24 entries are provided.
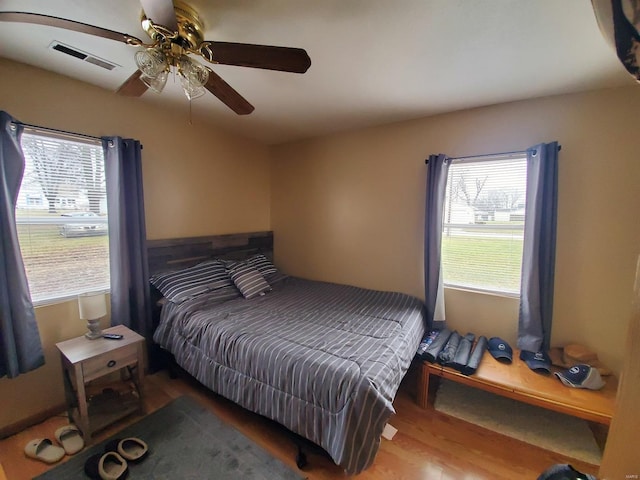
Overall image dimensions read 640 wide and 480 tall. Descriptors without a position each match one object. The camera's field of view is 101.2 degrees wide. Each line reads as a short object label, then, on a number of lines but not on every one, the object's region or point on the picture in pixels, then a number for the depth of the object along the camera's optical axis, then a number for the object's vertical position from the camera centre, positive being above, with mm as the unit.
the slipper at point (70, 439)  1637 -1377
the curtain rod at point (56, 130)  1689 +660
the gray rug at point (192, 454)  1486 -1397
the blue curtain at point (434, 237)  2377 -107
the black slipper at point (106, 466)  1440 -1366
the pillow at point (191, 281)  2289 -518
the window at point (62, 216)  1784 +61
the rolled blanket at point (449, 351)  1978 -991
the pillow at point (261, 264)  3043 -462
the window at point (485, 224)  2219 +13
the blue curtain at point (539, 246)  1988 -158
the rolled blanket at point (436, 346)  2021 -978
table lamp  1782 -587
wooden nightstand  1660 -976
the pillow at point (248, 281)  2615 -572
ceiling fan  1042 +796
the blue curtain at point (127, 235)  2062 -80
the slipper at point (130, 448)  1549 -1361
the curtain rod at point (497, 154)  2114 +600
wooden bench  1604 -1087
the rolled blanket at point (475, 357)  1890 -1009
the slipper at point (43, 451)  1566 -1375
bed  1365 -796
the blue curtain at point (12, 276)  1576 -314
